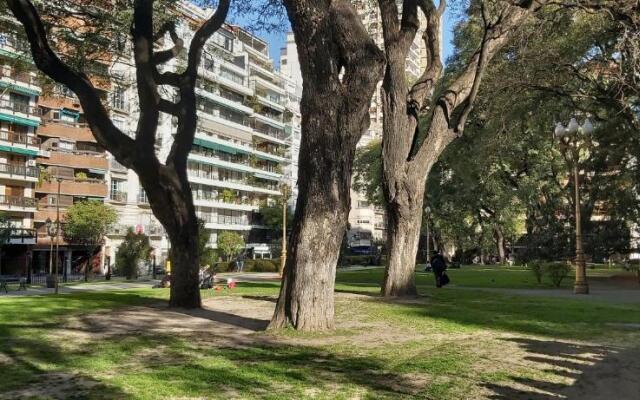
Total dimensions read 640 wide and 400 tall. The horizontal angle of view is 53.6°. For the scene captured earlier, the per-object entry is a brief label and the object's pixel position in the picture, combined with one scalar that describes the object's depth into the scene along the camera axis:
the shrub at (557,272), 24.86
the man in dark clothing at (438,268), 23.31
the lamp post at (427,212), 44.69
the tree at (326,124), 9.67
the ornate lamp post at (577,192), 20.14
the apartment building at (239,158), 65.56
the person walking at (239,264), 55.56
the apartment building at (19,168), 50.34
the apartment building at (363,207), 93.56
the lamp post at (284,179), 90.62
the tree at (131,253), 43.28
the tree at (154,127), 12.41
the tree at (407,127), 15.71
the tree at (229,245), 64.69
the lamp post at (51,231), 37.44
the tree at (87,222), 52.47
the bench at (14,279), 32.20
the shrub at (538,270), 26.68
